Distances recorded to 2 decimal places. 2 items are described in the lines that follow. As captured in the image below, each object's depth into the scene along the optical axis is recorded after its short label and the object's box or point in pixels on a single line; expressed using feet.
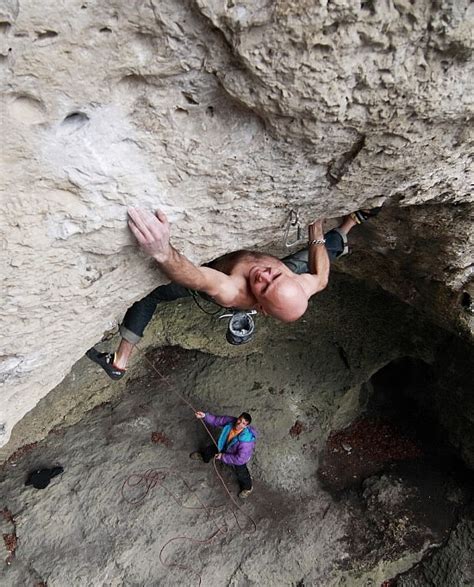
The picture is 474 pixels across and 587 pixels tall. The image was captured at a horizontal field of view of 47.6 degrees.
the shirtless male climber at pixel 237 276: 7.29
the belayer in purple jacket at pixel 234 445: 14.79
